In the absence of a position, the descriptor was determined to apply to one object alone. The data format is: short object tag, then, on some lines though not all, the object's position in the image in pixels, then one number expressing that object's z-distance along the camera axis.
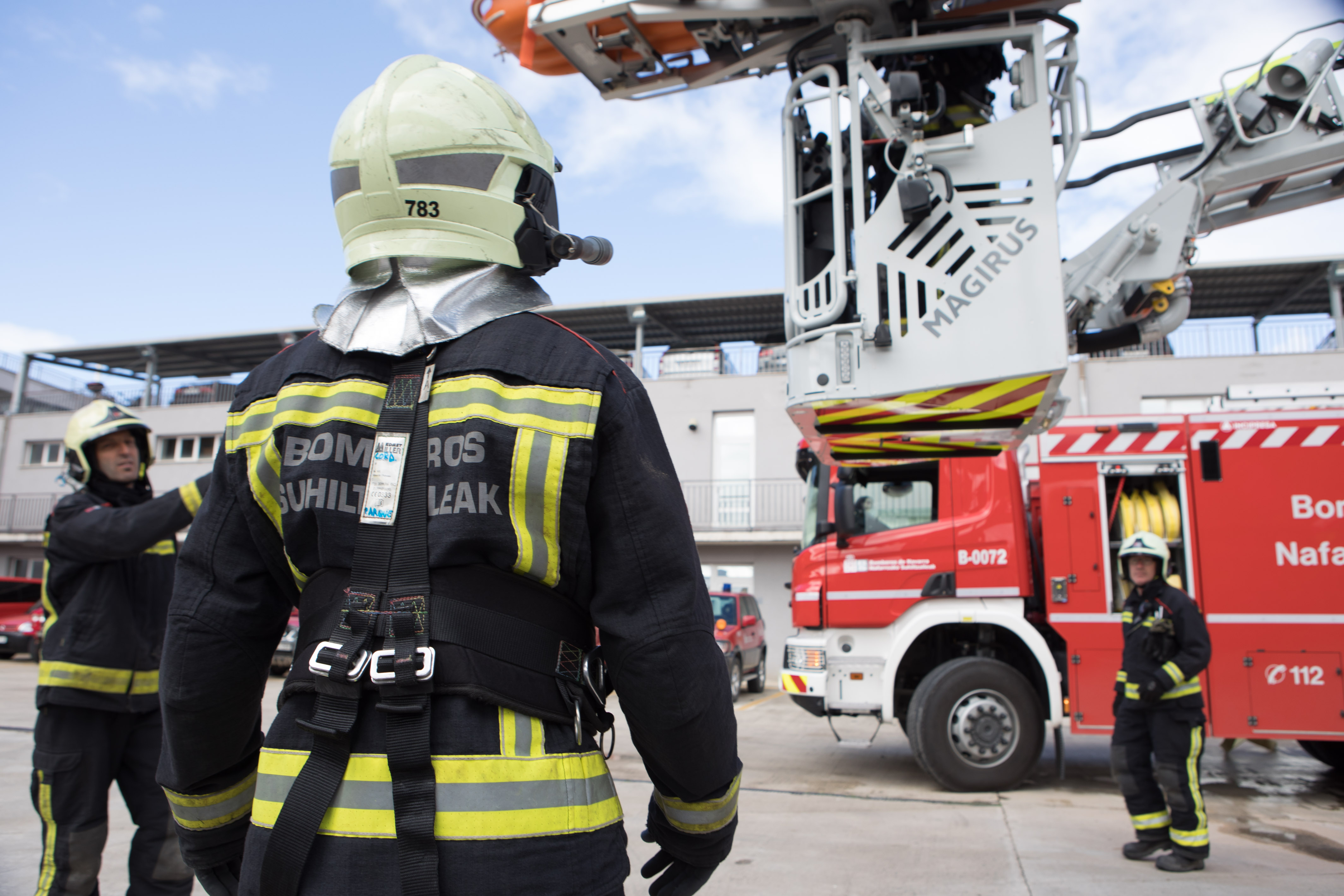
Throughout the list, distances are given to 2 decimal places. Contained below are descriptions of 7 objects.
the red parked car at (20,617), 17.19
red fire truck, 6.29
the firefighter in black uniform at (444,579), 1.32
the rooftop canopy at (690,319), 20.42
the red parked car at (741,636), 13.29
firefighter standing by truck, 4.74
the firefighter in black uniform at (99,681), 3.03
